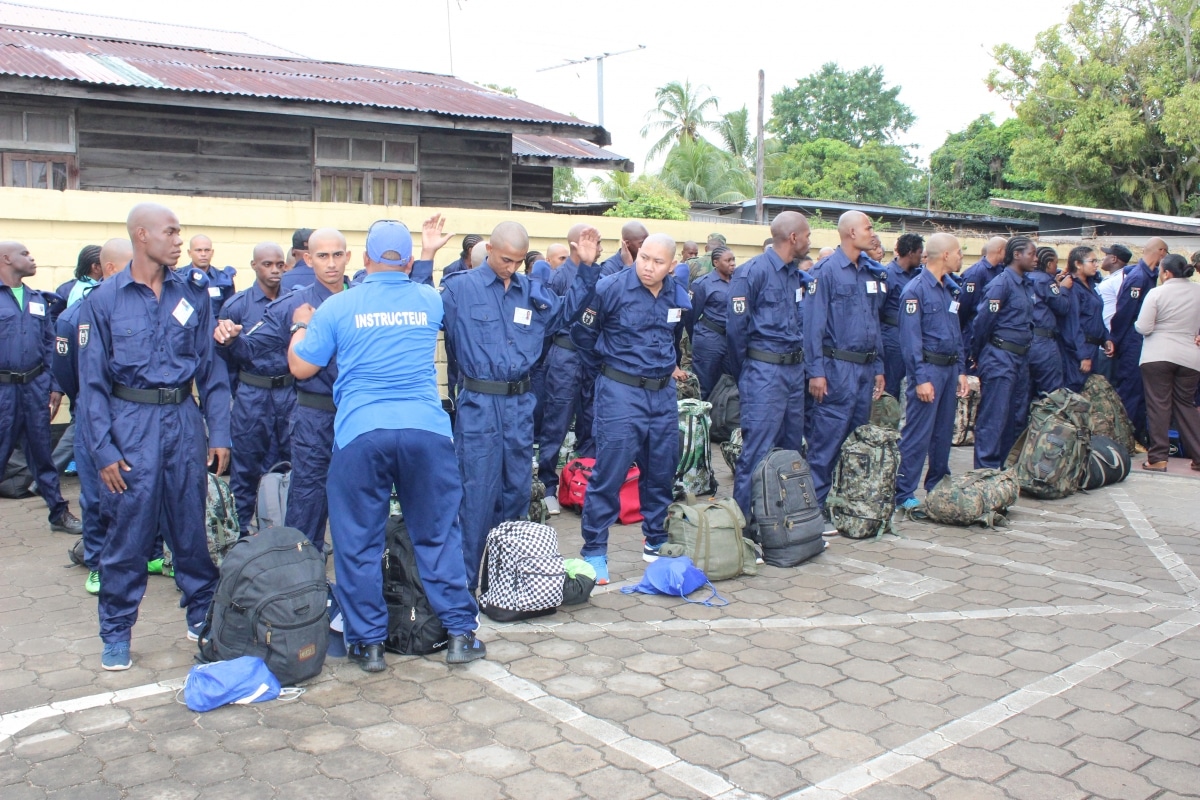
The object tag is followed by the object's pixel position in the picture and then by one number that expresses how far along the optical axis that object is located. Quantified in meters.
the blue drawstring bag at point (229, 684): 4.39
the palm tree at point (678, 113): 46.84
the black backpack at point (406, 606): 5.03
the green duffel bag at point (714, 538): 6.29
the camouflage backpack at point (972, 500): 7.75
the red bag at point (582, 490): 7.78
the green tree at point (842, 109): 66.81
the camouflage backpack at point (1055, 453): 8.70
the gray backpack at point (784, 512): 6.66
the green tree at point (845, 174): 47.00
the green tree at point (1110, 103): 28.91
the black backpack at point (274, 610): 4.58
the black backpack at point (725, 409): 9.97
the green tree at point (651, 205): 24.25
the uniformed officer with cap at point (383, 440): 4.71
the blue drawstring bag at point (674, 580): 5.98
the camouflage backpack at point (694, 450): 8.32
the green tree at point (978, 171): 42.69
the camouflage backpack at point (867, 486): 7.45
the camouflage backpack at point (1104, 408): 10.25
